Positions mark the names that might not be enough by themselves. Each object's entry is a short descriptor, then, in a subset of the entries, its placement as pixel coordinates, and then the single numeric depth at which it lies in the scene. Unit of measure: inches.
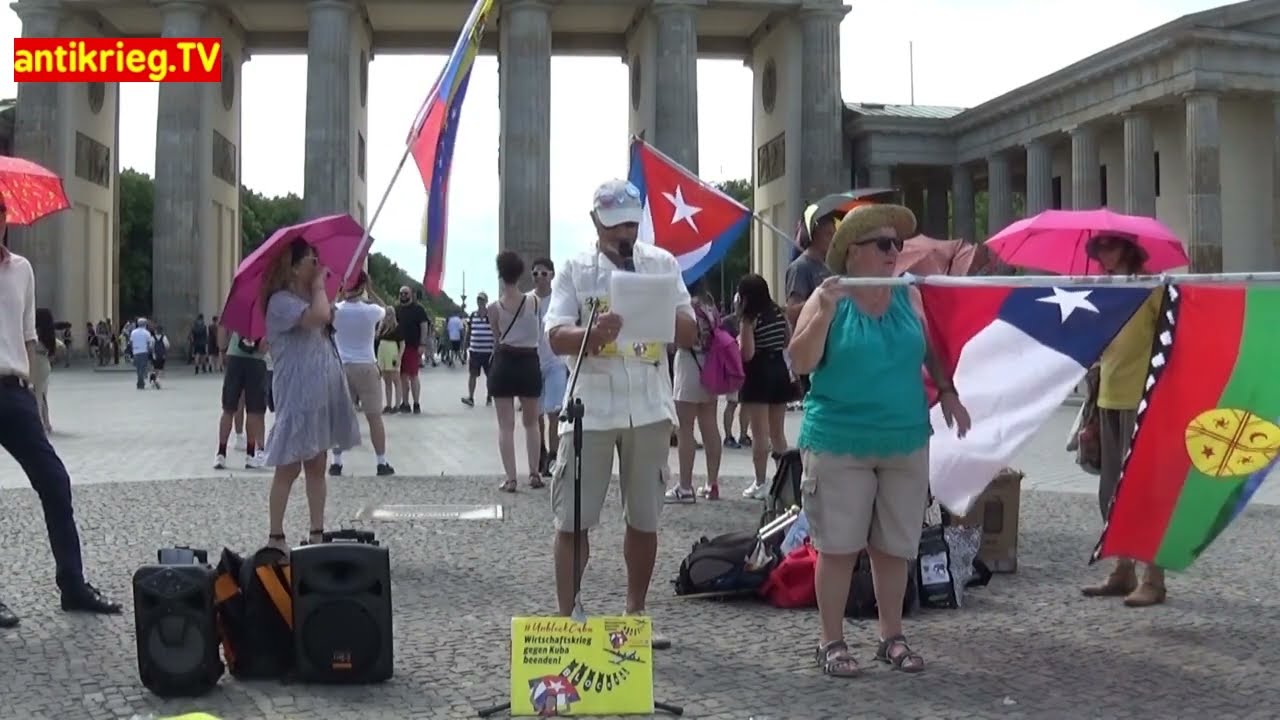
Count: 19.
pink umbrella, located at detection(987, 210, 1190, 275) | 277.7
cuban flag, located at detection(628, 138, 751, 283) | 376.8
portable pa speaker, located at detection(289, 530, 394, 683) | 207.8
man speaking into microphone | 219.1
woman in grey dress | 283.9
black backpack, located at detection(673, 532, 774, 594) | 272.5
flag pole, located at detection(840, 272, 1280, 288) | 205.9
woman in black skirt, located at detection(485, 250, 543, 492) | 429.4
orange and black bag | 213.0
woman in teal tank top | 212.7
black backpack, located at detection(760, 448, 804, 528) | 312.0
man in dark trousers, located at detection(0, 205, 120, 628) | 253.0
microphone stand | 193.3
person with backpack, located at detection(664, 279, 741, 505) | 428.5
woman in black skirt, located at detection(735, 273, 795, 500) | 420.5
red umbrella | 302.2
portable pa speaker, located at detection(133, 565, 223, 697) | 200.8
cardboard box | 304.0
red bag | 268.5
